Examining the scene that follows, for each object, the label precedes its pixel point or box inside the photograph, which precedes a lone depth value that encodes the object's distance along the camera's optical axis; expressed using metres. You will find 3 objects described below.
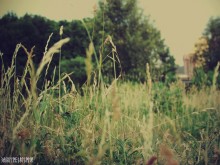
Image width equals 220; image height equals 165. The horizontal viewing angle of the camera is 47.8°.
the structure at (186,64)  45.59
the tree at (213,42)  25.70
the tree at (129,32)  16.53
